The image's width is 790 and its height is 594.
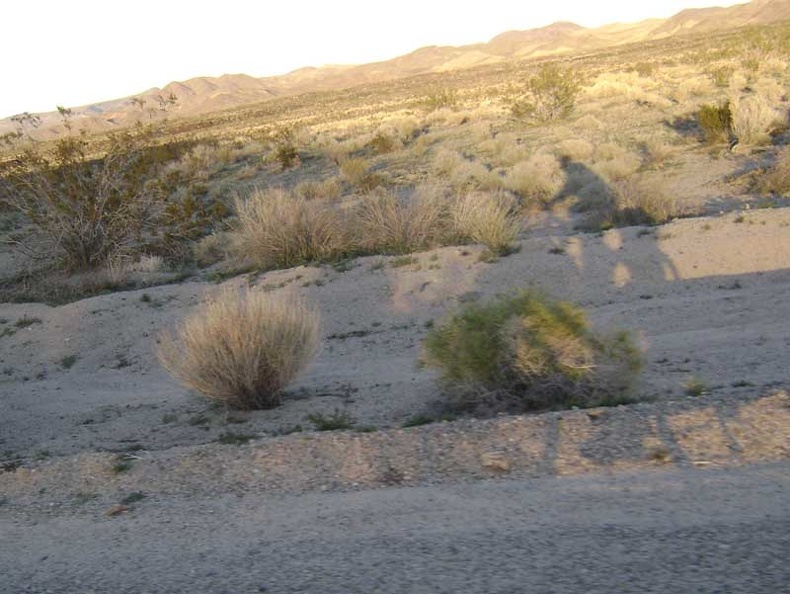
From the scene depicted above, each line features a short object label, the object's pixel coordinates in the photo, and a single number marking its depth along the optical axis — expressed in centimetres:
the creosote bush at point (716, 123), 2659
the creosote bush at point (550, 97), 3691
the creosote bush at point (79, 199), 2139
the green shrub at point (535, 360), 866
